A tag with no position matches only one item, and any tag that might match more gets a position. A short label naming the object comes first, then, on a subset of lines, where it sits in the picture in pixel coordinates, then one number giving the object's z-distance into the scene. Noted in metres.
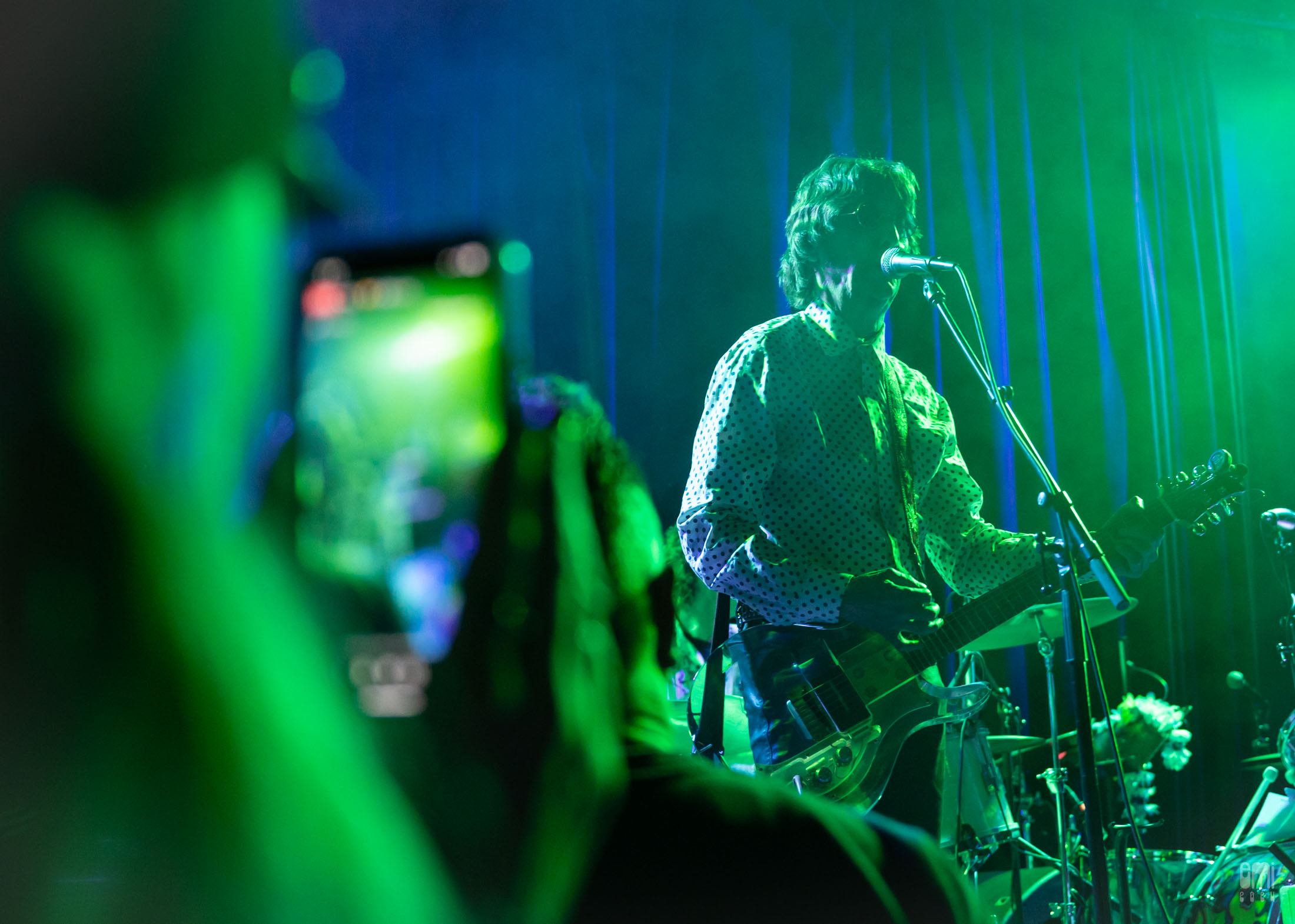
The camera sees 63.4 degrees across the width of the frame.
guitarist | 1.94
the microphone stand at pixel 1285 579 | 3.27
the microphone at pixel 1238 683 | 3.91
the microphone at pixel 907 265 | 2.05
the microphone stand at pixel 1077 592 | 1.65
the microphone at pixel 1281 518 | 2.81
